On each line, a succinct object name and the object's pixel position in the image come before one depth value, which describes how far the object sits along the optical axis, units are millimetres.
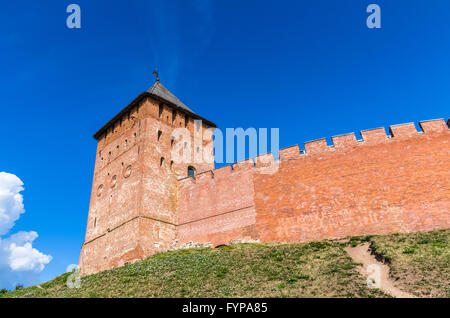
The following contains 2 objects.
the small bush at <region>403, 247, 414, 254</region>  12556
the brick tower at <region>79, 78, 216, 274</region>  21031
